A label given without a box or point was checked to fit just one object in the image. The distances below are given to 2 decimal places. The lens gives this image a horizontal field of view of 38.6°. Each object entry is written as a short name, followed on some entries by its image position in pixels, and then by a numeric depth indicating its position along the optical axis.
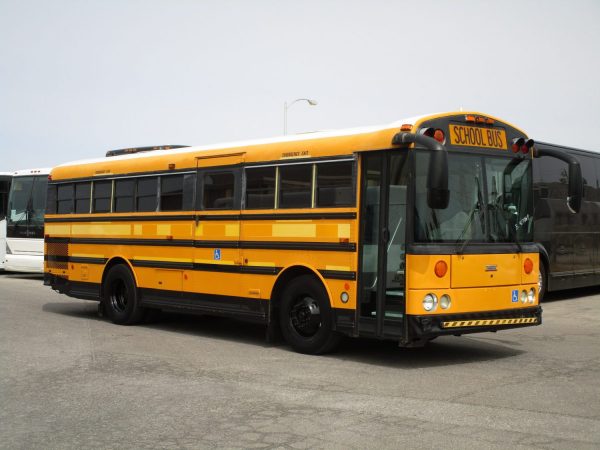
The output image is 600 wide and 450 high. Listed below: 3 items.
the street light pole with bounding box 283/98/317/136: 32.59
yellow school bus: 9.43
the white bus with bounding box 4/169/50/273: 25.22
